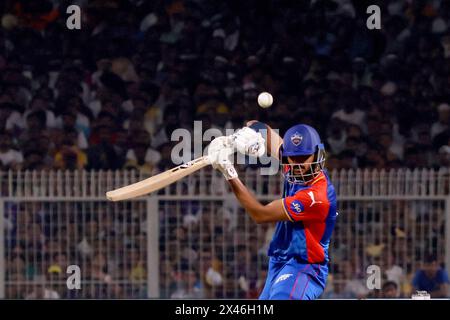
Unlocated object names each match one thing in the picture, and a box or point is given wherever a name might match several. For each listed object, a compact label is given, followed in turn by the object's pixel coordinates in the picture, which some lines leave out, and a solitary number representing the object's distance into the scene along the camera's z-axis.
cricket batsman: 8.21
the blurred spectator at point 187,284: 12.04
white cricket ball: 9.37
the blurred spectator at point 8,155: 13.49
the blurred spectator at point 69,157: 13.39
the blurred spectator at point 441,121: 14.01
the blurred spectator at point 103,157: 13.49
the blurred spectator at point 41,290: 12.19
